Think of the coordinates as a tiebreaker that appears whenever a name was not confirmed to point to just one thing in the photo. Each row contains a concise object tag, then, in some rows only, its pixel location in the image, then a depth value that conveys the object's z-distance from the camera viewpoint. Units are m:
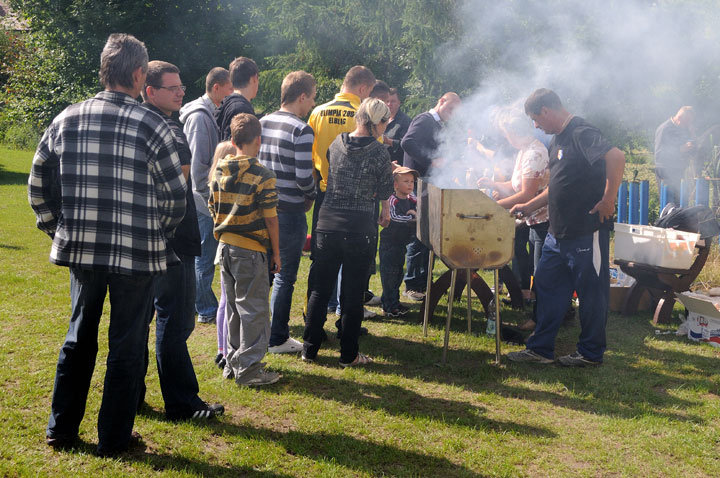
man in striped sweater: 4.87
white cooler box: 6.02
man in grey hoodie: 5.20
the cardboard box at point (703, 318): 5.49
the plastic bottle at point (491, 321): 5.75
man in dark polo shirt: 4.71
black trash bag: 6.47
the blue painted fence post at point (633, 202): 10.01
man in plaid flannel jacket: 3.07
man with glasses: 3.64
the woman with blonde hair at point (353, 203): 4.59
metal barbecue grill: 4.87
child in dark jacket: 6.32
